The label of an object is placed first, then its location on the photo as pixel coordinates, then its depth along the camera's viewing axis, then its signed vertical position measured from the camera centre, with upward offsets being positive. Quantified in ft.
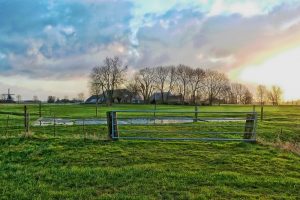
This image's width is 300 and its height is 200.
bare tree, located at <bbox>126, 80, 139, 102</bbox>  222.17 +12.71
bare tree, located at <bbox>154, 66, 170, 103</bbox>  226.53 +25.51
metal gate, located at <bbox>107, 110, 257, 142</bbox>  25.15 -5.03
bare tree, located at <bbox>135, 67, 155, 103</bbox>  222.58 +18.68
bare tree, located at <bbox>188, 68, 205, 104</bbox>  221.35 +23.09
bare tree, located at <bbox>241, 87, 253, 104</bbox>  260.83 +3.52
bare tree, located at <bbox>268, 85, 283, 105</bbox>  268.58 +5.84
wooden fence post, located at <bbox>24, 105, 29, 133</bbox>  30.43 -2.19
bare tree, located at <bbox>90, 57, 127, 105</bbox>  179.21 +17.73
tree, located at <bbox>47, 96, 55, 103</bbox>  241.59 +2.65
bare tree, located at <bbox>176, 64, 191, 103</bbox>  223.26 +24.70
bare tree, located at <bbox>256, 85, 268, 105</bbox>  274.81 +8.42
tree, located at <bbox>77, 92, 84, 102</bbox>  279.64 +5.33
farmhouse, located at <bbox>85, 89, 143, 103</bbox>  222.24 +3.99
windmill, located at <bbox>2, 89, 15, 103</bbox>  239.08 +4.17
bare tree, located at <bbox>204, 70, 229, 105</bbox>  224.62 +17.32
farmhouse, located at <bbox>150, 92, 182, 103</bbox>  225.73 +3.62
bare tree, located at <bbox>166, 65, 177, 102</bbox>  225.99 +25.37
